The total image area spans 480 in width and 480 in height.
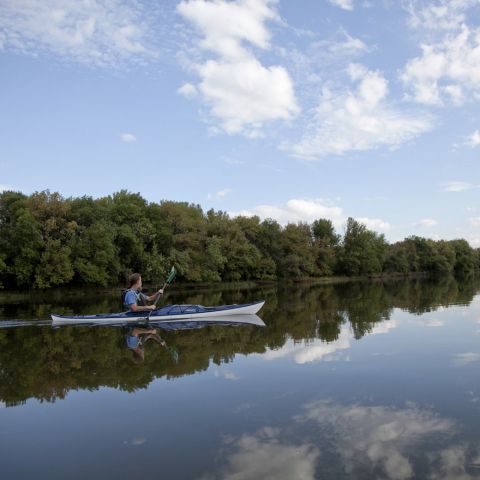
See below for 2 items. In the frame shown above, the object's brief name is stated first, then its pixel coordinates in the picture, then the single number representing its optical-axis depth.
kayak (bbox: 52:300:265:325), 20.69
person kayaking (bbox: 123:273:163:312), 18.95
